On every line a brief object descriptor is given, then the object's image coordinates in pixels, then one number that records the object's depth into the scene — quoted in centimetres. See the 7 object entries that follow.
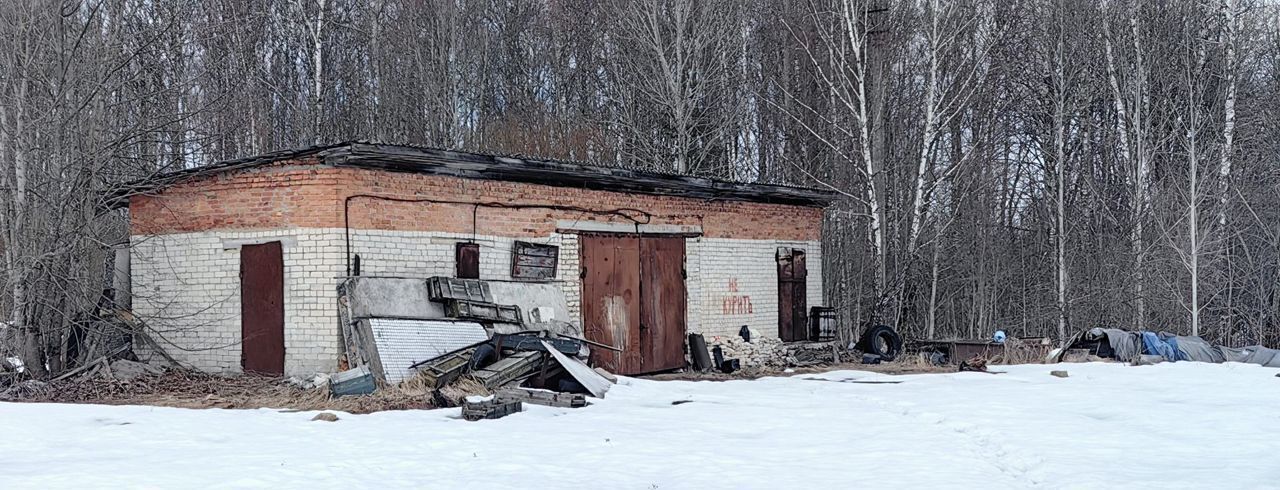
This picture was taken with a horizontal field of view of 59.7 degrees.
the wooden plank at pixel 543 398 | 1154
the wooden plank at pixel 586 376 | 1247
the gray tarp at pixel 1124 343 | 1712
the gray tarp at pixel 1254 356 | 1780
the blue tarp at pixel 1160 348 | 1720
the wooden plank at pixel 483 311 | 1350
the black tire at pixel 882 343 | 1855
